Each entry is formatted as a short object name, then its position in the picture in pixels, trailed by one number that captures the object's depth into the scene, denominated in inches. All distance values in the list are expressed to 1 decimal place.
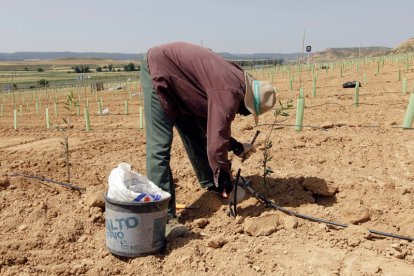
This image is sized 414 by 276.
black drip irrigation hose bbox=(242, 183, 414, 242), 102.5
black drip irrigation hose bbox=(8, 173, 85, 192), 146.4
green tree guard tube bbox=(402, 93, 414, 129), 194.7
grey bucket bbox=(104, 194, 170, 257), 94.0
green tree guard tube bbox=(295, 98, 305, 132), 211.9
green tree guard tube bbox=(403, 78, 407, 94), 360.2
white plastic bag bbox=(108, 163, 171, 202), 93.3
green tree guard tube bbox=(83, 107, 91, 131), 319.0
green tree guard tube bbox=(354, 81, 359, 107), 273.1
